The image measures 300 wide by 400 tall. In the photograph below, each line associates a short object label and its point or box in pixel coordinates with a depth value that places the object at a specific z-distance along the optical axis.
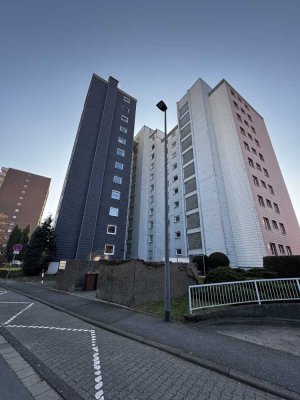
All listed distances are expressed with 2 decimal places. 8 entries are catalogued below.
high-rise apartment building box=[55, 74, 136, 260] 27.09
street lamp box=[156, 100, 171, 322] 7.68
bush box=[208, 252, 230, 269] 20.77
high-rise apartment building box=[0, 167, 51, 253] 79.62
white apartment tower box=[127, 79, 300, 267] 23.88
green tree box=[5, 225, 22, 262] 55.83
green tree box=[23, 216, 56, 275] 23.86
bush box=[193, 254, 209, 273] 21.90
